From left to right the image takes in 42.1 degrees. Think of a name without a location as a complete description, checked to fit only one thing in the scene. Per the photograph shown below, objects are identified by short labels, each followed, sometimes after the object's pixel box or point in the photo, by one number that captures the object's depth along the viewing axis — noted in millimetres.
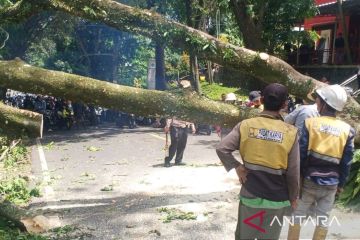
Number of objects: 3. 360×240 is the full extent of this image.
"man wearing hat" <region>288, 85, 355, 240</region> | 4359
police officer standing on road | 10828
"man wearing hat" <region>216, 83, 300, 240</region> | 3633
